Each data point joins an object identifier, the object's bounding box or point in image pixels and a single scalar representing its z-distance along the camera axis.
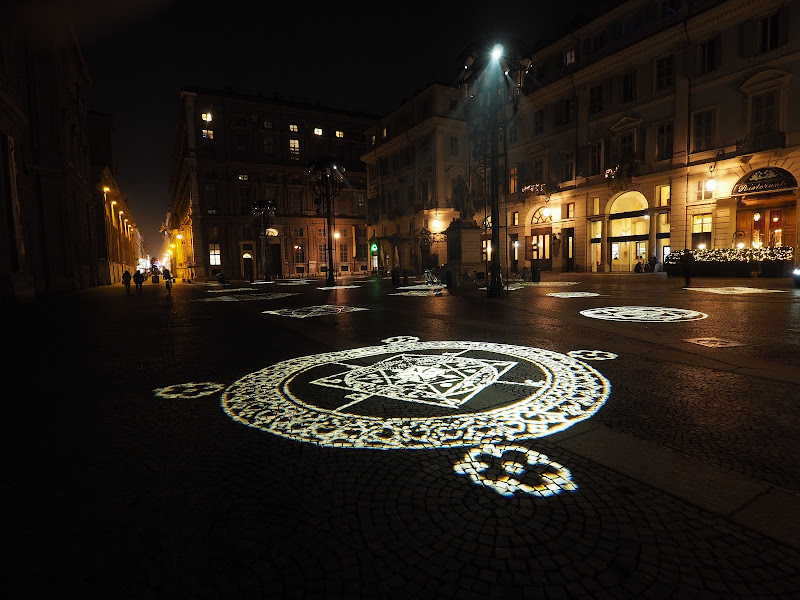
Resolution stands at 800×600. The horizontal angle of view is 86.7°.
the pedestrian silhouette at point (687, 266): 19.77
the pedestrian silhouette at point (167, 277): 26.67
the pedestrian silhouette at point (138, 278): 24.52
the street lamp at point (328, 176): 26.82
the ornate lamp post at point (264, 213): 39.81
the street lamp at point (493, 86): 15.34
